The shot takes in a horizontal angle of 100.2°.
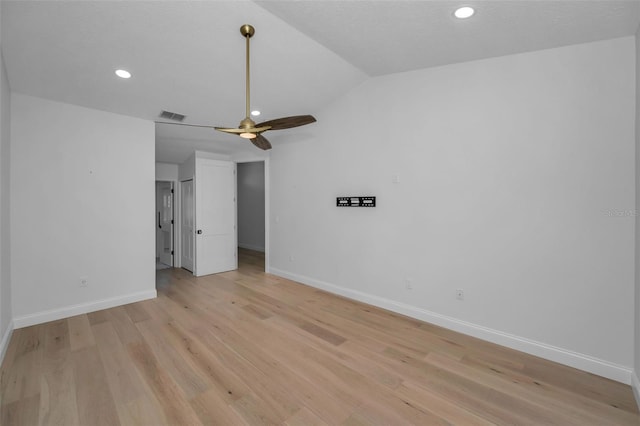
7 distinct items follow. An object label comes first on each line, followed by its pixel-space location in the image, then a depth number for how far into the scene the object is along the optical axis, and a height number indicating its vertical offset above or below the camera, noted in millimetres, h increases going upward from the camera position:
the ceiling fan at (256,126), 2360 +884
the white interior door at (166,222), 6641 -176
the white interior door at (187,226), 5812 -247
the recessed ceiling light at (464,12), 2262 +1719
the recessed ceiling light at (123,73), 3045 +1641
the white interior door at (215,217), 5598 -51
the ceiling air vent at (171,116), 4089 +1561
